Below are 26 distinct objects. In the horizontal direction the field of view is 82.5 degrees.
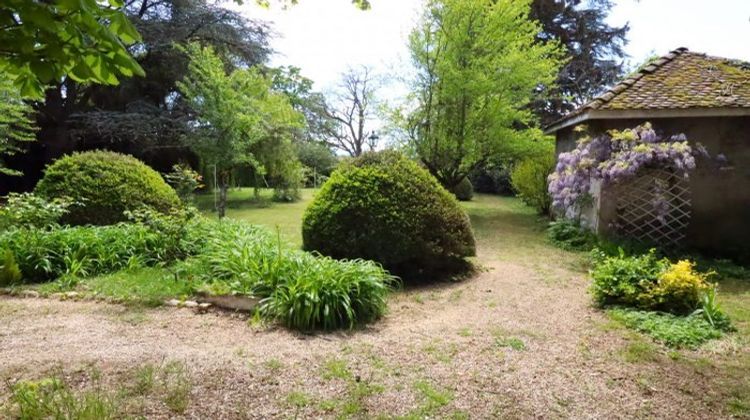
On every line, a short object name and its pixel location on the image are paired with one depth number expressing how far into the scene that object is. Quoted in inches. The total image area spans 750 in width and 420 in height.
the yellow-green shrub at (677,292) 164.2
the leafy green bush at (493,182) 828.0
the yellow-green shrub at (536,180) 507.1
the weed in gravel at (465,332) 146.3
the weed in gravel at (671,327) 141.7
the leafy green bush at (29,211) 229.8
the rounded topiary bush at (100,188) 277.7
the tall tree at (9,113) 331.9
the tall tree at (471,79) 452.1
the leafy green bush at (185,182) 326.3
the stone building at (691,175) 283.7
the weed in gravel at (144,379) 99.3
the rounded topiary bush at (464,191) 698.8
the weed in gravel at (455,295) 194.5
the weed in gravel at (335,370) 112.1
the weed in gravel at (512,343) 136.0
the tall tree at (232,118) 460.8
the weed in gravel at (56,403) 83.6
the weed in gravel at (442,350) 126.2
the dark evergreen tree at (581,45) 856.9
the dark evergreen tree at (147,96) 601.9
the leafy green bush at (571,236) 314.5
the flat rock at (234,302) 167.2
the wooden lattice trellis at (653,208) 288.2
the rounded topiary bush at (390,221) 222.1
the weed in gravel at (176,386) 94.0
